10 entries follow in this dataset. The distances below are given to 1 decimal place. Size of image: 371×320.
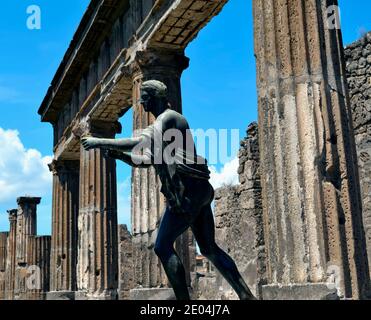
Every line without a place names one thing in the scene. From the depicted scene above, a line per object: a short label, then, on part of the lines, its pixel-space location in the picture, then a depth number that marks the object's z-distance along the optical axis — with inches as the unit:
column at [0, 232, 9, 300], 930.1
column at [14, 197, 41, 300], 813.9
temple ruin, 180.5
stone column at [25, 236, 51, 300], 754.2
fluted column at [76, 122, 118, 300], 470.3
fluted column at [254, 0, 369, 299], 175.9
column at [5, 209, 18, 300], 866.1
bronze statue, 201.6
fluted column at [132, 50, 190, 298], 329.4
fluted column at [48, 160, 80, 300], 594.5
